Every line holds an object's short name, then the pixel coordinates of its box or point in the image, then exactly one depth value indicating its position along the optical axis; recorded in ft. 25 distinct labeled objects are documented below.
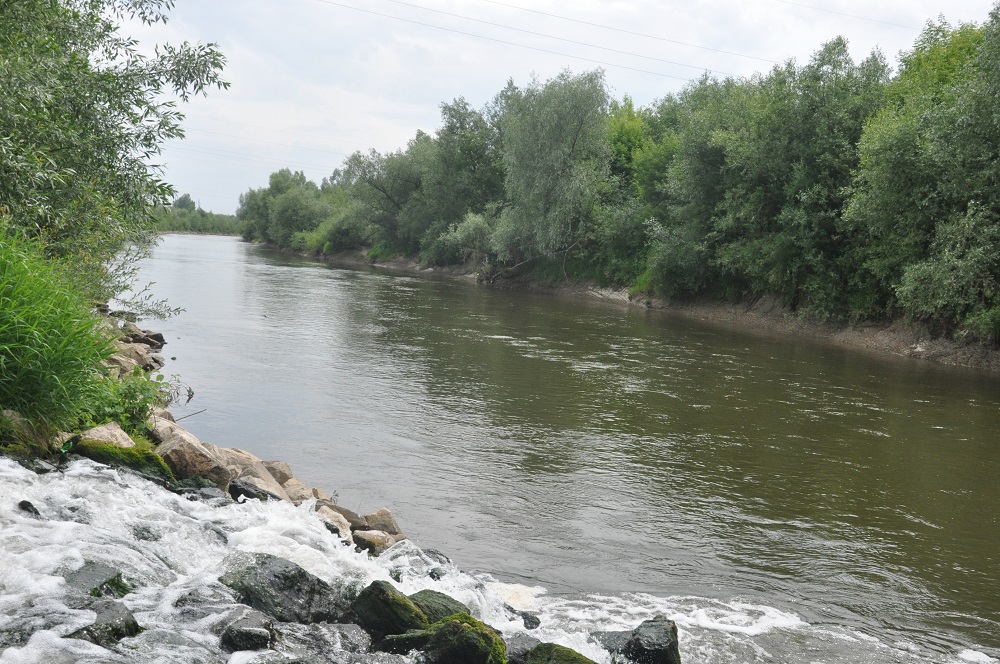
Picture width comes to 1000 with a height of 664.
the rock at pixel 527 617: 24.16
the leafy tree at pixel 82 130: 35.88
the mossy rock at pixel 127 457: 28.43
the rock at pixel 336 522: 28.50
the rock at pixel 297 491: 32.17
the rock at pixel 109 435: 29.08
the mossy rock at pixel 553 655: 19.93
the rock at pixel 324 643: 19.38
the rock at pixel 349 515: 30.37
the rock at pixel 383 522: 30.50
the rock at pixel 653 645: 21.21
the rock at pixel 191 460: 31.17
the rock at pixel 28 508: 22.89
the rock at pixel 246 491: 29.76
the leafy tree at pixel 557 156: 174.09
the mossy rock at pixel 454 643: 19.51
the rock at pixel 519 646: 20.80
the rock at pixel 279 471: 34.91
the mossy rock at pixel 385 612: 21.08
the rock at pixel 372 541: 28.04
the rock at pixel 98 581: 19.51
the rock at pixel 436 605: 22.08
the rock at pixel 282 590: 21.16
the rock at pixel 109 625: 17.53
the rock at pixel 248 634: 18.58
